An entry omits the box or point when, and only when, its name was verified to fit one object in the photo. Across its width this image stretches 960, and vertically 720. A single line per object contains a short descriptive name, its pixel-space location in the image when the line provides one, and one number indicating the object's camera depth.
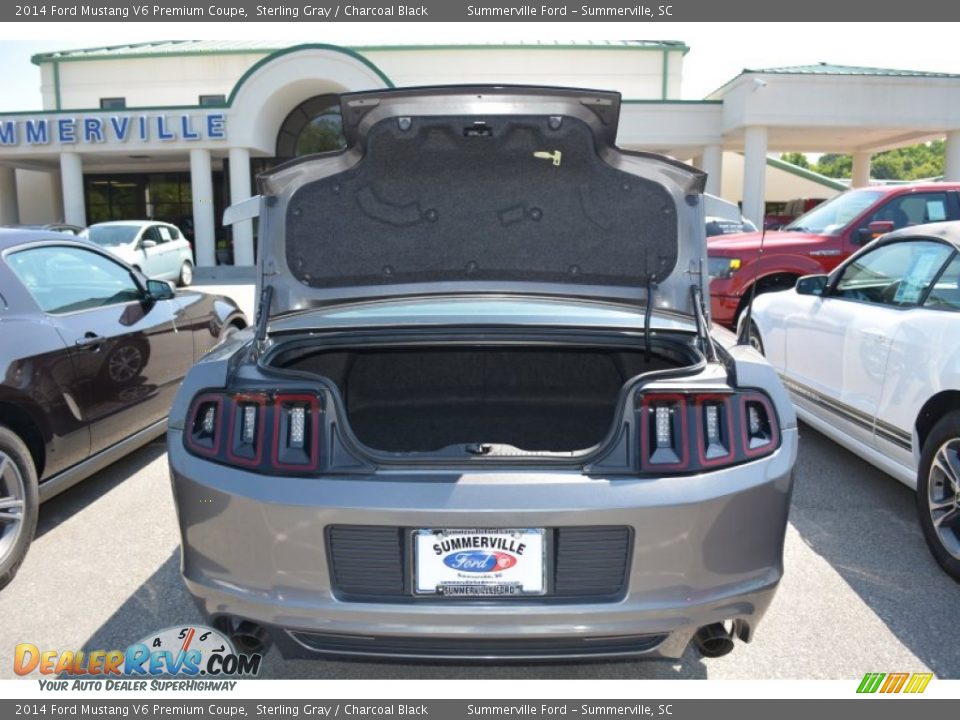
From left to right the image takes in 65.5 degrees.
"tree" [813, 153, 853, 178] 83.38
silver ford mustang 2.07
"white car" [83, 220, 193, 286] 16.12
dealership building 19.48
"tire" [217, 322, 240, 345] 5.79
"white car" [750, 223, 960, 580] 3.42
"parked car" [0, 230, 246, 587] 3.48
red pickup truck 7.82
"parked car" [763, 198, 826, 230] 18.53
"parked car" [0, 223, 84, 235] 16.92
